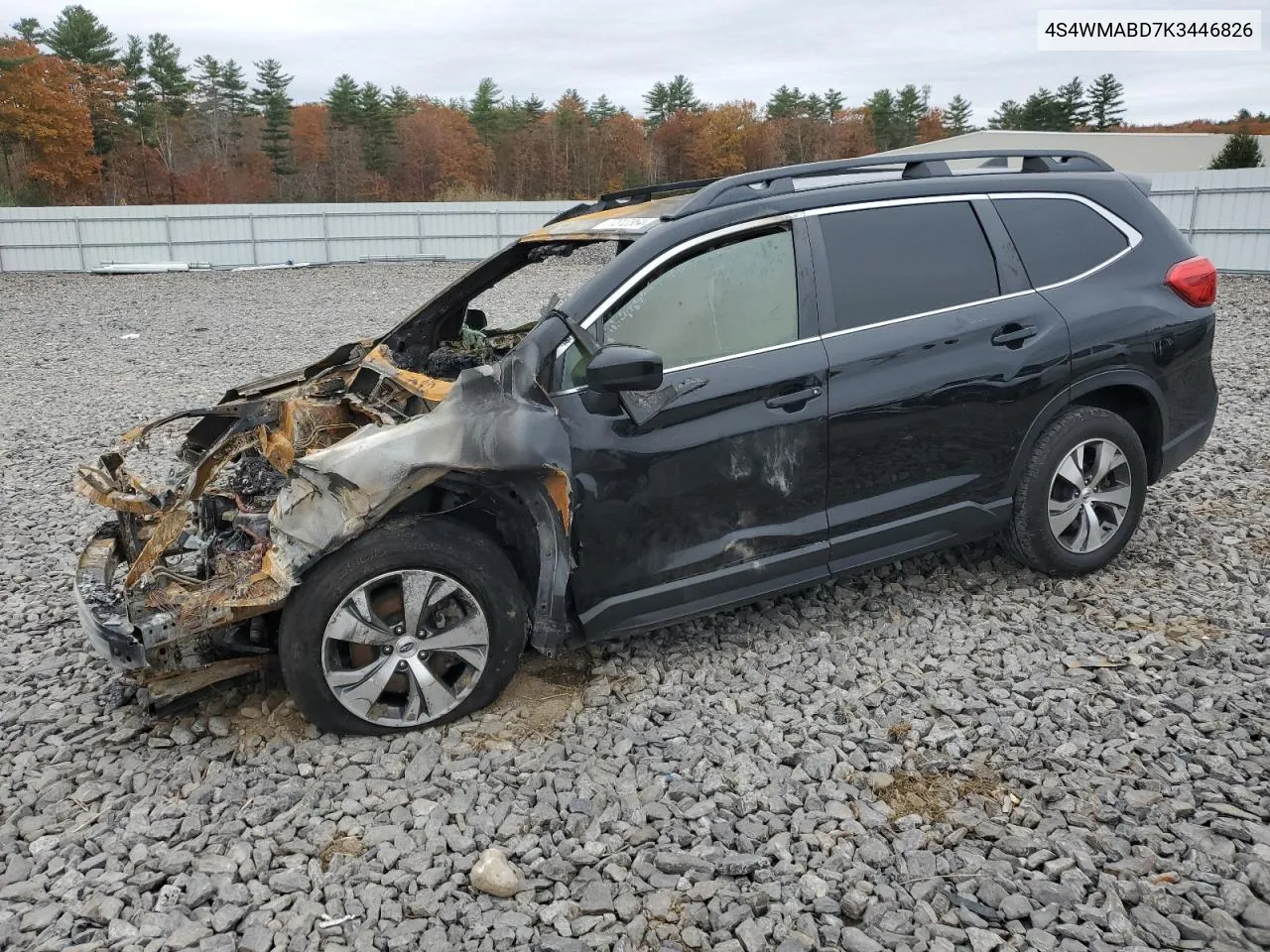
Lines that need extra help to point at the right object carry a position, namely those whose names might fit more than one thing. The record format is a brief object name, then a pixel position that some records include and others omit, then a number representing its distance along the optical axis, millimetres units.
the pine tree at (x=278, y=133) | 52094
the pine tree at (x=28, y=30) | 49062
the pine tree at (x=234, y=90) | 55750
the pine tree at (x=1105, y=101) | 68875
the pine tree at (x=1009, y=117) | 65625
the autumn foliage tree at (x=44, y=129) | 41344
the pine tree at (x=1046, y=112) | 63188
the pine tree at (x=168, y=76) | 50719
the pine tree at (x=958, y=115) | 71562
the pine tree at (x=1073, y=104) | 64750
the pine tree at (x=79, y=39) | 48594
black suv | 3340
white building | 37719
